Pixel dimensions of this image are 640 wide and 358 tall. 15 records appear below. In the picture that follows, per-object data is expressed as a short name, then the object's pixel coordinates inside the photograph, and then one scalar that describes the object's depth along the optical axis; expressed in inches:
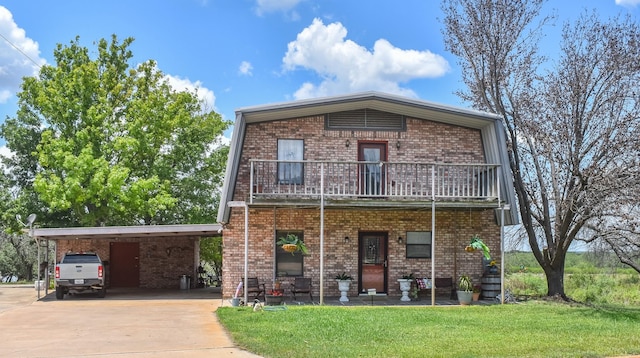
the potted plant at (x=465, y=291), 674.8
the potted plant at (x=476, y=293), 711.7
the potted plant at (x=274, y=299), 660.1
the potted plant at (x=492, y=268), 724.2
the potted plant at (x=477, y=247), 666.8
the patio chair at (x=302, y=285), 703.1
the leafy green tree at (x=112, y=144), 1048.8
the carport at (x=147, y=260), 1037.2
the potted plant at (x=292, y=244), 658.8
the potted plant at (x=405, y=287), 705.6
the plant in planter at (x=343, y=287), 698.2
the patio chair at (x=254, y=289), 697.6
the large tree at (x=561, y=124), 648.4
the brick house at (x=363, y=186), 708.7
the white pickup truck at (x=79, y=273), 765.3
